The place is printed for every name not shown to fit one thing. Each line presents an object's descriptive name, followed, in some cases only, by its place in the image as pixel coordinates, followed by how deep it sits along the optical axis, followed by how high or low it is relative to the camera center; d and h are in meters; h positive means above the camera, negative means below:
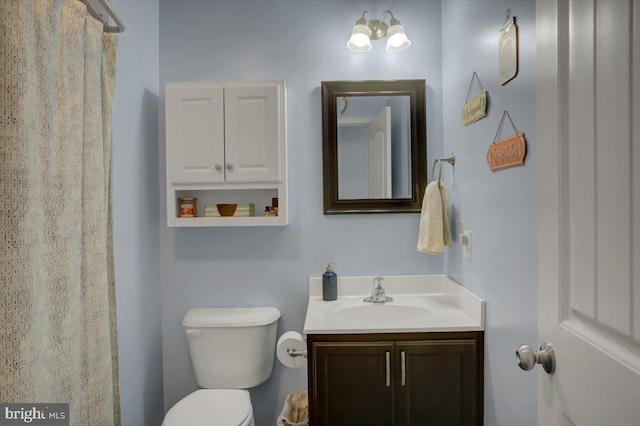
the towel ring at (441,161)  1.82 +0.24
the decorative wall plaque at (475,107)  1.44 +0.42
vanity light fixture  1.84 +0.88
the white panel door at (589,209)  0.59 +0.00
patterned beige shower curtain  0.94 +0.00
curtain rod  1.30 +0.73
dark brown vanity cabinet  1.50 -0.70
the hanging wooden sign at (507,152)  1.16 +0.19
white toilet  1.85 -0.70
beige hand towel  1.77 -0.06
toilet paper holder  1.74 -0.68
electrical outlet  1.64 -0.15
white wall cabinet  1.84 +0.38
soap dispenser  1.94 -0.41
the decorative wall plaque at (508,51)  1.19 +0.53
